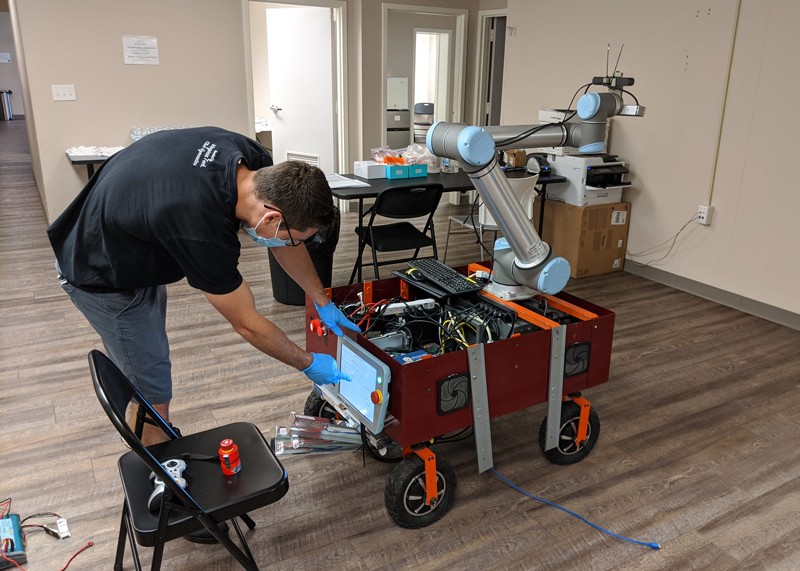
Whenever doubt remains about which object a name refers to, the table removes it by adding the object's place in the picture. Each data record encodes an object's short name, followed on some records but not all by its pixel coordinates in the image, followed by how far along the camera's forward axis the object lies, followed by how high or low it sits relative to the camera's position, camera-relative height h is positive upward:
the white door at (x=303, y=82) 6.19 +0.20
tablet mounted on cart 1.92 -0.89
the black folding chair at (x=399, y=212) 3.83 -0.68
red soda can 1.68 -0.94
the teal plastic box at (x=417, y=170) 4.53 -0.48
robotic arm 1.98 -0.16
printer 4.55 -0.53
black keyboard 2.40 -0.68
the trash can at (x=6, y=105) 14.72 -0.15
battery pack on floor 1.91 -1.35
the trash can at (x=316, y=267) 3.73 -1.04
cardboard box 4.65 -0.97
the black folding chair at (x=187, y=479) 1.49 -0.99
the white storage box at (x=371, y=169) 4.40 -0.46
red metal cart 1.96 -0.96
